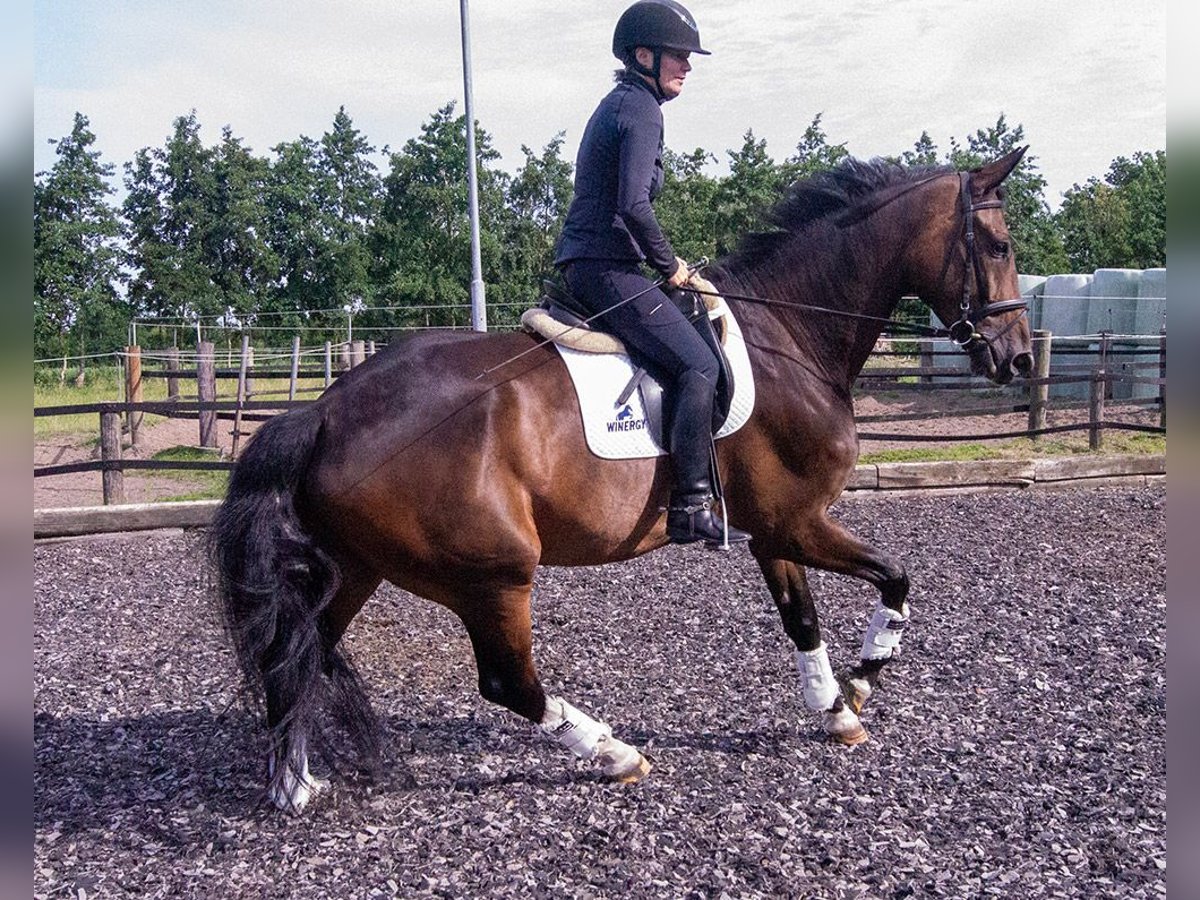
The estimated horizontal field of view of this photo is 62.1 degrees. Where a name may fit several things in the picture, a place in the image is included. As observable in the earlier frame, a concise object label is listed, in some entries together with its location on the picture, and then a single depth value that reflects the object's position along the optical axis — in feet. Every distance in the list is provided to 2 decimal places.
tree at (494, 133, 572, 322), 153.79
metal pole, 53.57
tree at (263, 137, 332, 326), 164.76
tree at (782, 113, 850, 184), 118.22
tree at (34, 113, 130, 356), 100.78
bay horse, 13.83
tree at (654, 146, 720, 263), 126.31
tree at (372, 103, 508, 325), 157.28
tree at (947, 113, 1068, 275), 118.11
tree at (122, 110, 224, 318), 152.87
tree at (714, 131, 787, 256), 120.47
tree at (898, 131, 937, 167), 135.03
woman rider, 14.74
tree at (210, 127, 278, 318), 161.79
